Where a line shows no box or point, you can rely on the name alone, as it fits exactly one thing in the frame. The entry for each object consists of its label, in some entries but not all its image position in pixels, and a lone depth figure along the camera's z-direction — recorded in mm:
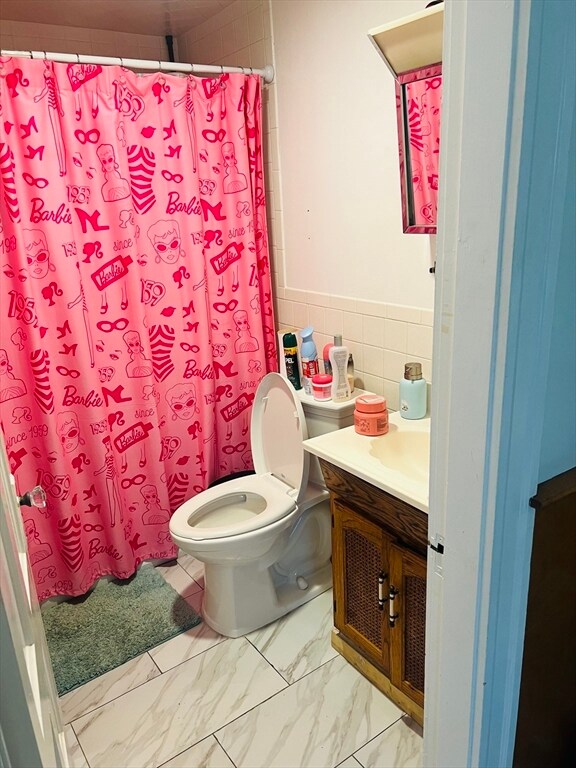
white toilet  1953
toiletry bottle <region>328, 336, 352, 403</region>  2008
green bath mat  1965
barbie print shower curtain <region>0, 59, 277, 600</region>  1956
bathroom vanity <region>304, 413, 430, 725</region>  1532
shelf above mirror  1504
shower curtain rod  1853
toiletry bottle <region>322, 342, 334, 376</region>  2080
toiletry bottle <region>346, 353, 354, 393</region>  2092
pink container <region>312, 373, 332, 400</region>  2053
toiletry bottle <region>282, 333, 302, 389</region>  2227
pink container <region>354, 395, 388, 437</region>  1759
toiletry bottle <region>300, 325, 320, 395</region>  2162
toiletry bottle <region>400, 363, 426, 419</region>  1869
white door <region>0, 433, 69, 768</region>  568
